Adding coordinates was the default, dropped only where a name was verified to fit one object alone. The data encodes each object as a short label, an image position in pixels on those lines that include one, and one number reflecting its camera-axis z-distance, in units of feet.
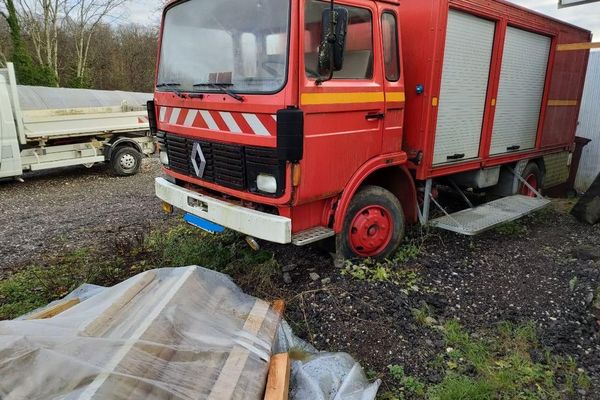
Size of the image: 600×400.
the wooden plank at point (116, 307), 7.81
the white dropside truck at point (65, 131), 25.40
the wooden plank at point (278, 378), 7.48
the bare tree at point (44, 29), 62.54
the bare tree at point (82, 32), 67.69
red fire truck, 10.67
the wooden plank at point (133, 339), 6.14
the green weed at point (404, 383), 8.59
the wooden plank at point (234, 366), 7.01
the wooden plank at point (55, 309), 9.50
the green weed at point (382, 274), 12.34
